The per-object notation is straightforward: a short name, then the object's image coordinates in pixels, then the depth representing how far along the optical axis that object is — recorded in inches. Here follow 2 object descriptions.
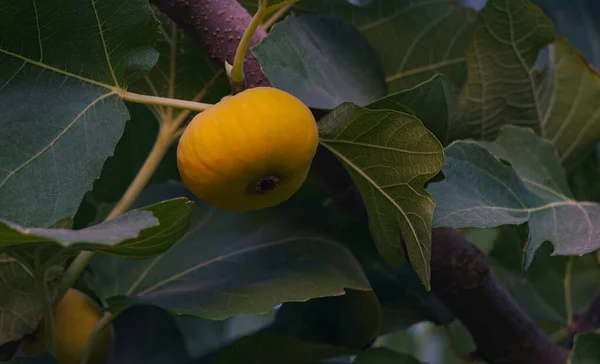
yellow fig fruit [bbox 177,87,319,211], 21.2
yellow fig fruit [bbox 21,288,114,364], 25.0
